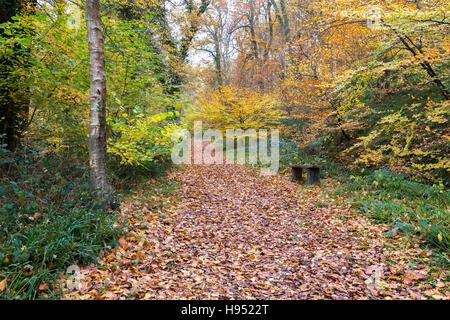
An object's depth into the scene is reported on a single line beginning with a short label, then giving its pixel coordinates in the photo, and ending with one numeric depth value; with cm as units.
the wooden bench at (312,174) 779
